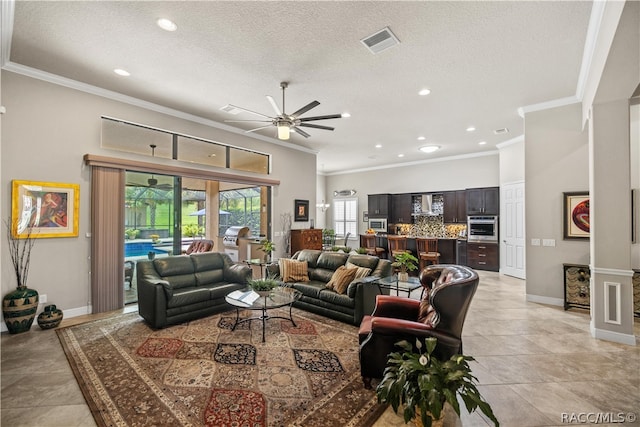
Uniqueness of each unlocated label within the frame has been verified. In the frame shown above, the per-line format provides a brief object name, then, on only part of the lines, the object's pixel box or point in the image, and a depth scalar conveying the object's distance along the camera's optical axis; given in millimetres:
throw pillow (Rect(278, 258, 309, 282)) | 4910
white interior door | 6969
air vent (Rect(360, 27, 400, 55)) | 2996
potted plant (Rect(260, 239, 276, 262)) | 5883
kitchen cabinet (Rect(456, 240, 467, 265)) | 8312
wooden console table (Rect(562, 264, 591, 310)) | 4449
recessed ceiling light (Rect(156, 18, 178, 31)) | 2834
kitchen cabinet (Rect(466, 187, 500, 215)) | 7797
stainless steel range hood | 9328
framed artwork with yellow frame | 3729
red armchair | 2268
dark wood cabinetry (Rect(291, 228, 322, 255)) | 7277
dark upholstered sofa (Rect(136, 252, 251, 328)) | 3818
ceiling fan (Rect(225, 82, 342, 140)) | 3818
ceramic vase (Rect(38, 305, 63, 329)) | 3699
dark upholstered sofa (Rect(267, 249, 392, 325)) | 3914
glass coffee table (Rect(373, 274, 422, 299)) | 3764
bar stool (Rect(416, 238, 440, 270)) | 7771
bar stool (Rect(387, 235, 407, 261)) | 8688
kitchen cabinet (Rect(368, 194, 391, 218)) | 10047
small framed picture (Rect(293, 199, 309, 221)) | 7617
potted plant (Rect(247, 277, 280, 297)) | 3631
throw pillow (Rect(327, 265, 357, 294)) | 4211
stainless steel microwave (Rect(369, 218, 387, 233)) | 10055
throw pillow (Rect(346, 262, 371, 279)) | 4246
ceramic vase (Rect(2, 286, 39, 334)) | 3496
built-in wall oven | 7720
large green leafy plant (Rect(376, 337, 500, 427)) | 1666
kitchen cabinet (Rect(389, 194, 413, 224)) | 9789
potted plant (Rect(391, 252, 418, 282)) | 3951
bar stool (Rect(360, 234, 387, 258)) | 9266
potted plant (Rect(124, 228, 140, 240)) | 4891
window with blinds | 11289
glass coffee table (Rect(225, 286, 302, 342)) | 3469
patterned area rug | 2154
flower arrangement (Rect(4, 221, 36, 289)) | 3684
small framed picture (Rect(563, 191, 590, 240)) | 4586
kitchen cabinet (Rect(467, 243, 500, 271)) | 7742
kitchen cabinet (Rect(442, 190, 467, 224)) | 8562
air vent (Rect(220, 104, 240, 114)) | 5015
